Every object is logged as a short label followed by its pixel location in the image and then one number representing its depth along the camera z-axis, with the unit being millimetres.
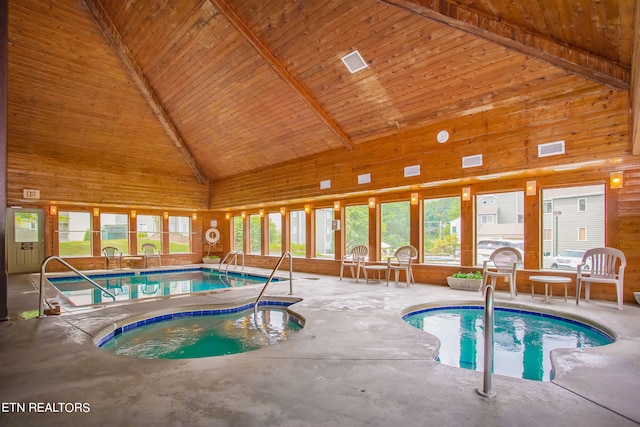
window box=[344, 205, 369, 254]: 9750
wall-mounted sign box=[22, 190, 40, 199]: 9867
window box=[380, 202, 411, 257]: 8875
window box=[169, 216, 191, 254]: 14000
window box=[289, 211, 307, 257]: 11398
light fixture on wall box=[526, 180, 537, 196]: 6762
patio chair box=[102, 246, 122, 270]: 11695
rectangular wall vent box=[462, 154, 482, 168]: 6678
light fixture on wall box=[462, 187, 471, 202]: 7590
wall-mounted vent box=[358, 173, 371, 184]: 8523
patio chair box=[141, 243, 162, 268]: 12755
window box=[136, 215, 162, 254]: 13367
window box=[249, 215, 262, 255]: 13237
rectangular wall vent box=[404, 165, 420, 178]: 7598
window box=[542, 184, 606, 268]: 6207
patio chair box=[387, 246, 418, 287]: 7849
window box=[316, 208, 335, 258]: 10625
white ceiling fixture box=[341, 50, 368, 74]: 6410
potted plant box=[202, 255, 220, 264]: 14047
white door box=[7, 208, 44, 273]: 10719
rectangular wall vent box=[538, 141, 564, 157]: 5750
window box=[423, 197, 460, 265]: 8008
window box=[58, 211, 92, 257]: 11678
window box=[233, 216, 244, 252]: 14055
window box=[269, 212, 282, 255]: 12364
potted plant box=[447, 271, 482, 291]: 7023
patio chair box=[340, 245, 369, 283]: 8812
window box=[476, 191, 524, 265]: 7133
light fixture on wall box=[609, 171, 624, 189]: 5801
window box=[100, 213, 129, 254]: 12570
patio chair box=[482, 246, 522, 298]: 6497
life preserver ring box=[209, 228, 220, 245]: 14307
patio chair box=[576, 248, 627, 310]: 5263
